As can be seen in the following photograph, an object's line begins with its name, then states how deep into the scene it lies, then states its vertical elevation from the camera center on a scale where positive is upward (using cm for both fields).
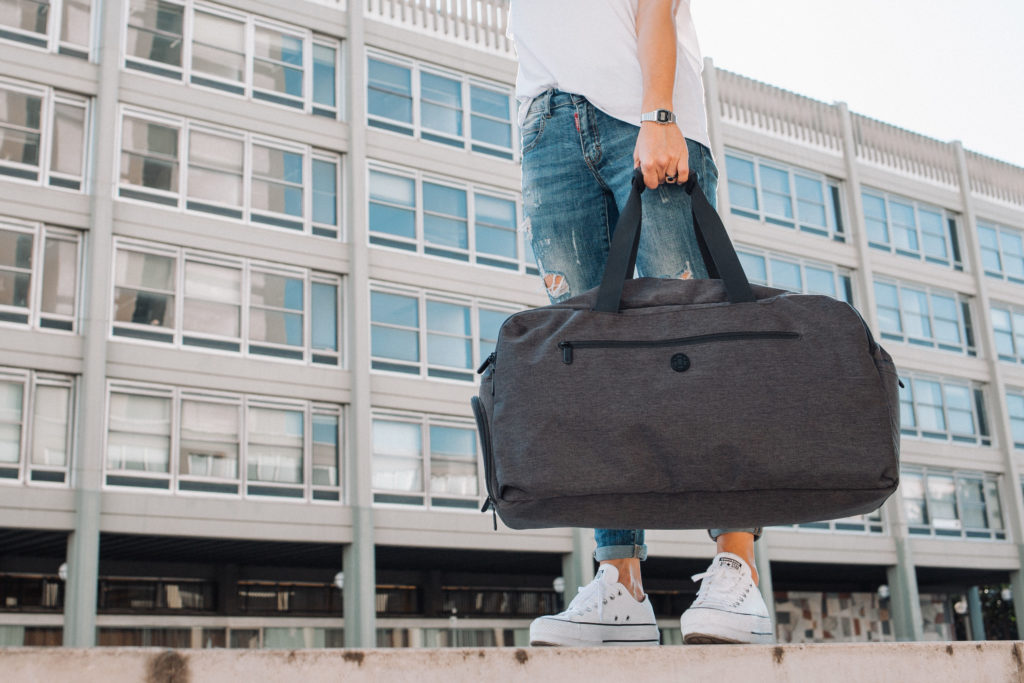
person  262 +116
